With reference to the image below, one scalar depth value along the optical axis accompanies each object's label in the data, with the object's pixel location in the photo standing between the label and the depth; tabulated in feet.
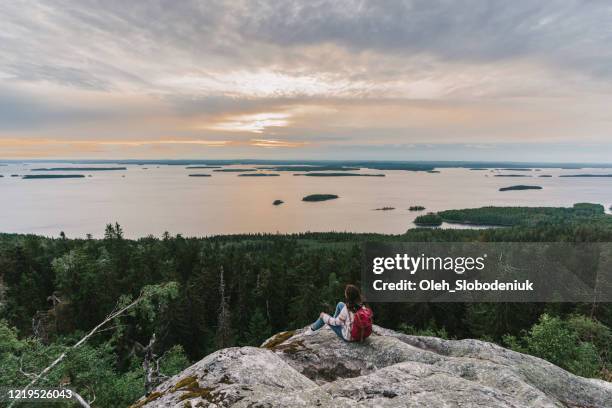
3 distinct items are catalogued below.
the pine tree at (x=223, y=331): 114.62
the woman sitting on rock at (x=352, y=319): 32.55
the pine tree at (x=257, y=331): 138.84
